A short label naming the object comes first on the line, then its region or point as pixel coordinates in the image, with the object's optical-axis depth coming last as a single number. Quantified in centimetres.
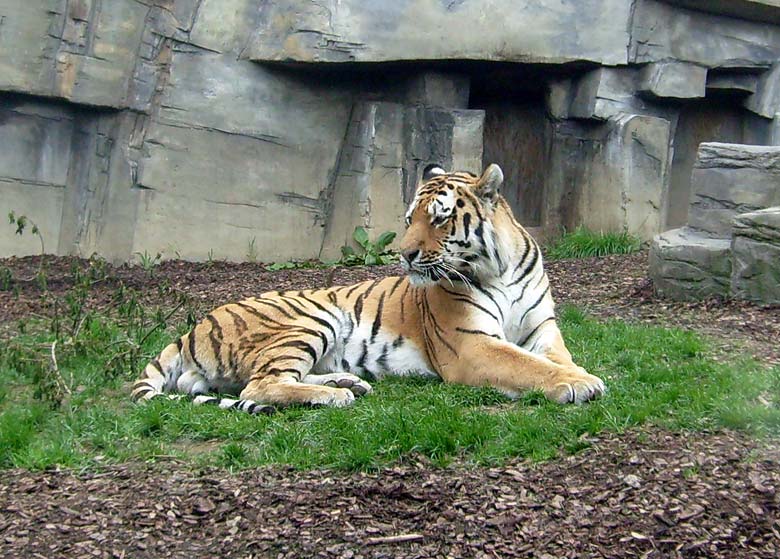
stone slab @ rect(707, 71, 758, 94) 1146
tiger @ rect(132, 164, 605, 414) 579
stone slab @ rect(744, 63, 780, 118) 1159
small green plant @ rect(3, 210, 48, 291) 688
